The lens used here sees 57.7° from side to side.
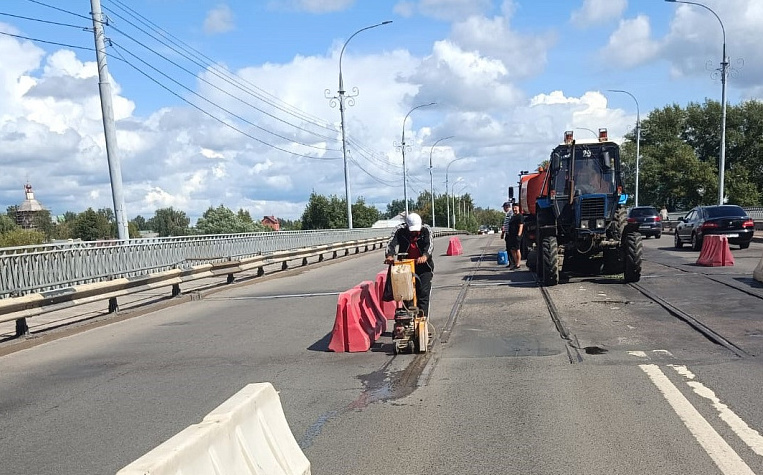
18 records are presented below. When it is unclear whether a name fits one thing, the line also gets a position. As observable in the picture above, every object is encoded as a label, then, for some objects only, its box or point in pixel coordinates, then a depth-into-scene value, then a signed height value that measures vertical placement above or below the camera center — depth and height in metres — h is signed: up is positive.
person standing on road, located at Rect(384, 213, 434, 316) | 9.16 -0.58
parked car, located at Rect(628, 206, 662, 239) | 36.81 -1.44
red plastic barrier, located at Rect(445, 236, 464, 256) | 31.27 -2.12
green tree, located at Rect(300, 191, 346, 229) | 110.62 -0.56
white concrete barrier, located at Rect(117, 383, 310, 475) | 2.82 -1.08
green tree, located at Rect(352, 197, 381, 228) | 123.44 -1.47
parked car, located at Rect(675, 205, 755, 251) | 23.20 -1.14
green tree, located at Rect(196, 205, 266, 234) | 74.25 -1.15
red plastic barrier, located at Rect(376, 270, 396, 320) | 11.19 -1.65
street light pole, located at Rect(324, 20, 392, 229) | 38.00 +4.26
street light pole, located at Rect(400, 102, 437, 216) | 53.23 +4.18
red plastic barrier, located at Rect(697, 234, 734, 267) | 17.80 -1.60
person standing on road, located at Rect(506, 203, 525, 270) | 20.52 -1.04
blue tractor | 15.38 -0.43
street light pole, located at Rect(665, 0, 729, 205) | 33.22 +3.95
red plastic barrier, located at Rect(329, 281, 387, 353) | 8.99 -1.59
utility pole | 16.97 +2.88
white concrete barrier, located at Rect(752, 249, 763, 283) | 13.91 -1.70
